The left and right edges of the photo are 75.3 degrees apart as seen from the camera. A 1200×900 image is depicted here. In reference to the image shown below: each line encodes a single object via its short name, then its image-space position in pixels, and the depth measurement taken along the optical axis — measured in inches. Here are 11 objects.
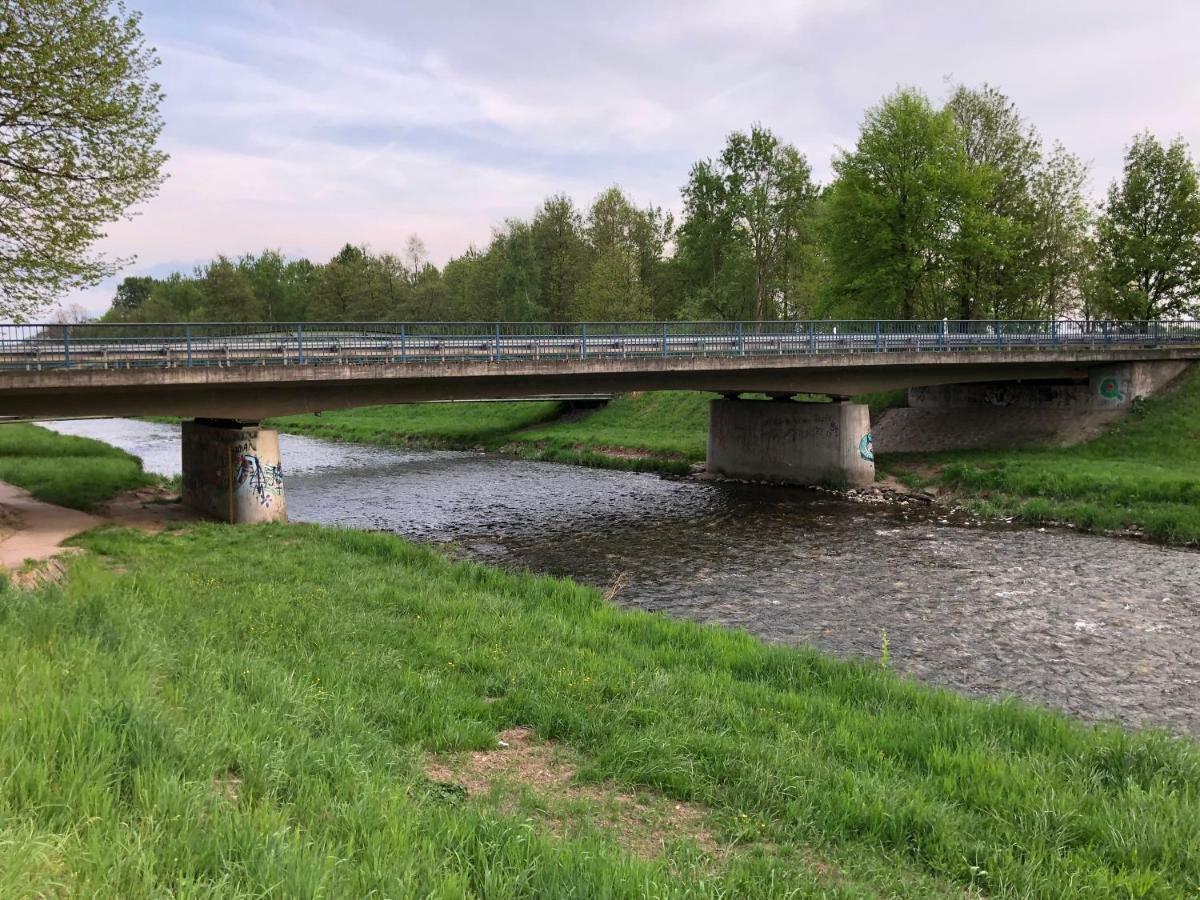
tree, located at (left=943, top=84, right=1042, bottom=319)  1686.8
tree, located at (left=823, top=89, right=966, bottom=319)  1697.8
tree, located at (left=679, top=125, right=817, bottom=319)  2539.4
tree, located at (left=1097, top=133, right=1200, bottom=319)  1686.8
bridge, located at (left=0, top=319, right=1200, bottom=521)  871.7
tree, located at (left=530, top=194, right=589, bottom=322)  3026.6
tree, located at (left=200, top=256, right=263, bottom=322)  4183.1
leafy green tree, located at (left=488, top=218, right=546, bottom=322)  2908.5
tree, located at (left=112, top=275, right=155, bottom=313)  7116.1
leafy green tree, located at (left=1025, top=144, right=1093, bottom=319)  1830.7
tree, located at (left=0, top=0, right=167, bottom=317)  873.5
